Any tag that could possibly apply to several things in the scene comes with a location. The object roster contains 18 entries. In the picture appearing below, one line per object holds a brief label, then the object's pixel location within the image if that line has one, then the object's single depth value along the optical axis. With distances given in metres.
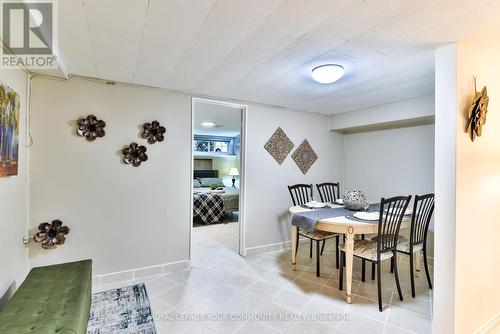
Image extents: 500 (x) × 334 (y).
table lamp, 7.71
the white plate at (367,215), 2.42
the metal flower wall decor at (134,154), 2.62
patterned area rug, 1.87
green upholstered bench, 1.22
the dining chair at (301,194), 3.48
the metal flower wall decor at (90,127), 2.40
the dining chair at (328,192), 3.81
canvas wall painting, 1.57
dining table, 2.29
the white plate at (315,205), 3.06
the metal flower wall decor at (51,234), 2.24
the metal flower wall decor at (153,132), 2.71
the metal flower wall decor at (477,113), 1.67
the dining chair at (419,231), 2.34
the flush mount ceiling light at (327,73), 2.05
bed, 5.23
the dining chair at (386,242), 2.18
